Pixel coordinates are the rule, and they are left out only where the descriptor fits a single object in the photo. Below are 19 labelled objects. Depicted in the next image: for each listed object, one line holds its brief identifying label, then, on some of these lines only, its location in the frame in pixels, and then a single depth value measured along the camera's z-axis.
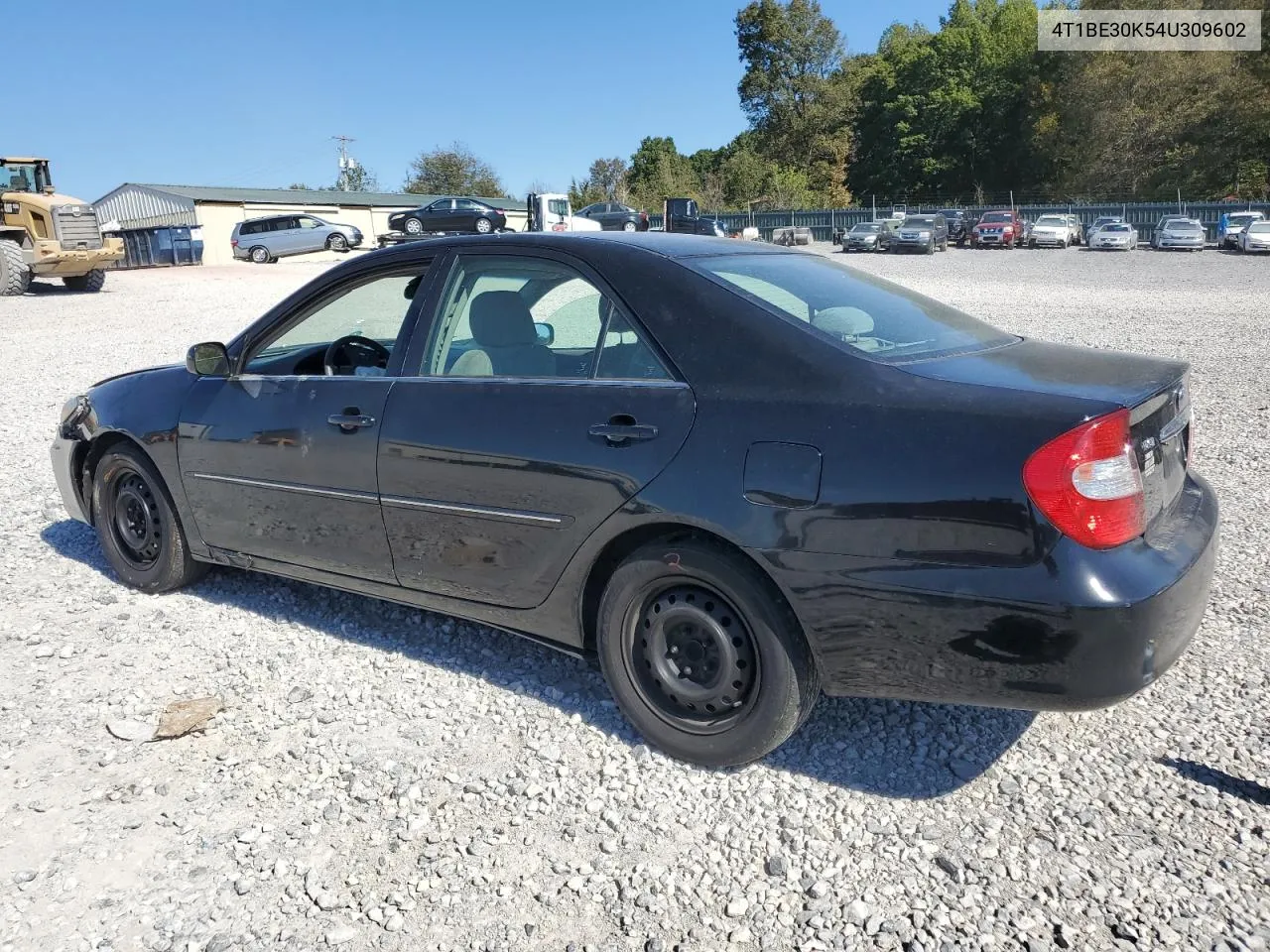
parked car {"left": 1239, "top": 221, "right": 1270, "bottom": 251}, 33.41
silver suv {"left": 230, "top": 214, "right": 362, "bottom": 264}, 39.94
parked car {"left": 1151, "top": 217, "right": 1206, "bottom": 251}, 36.72
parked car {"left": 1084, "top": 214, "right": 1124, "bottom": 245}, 39.56
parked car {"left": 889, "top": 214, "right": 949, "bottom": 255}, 39.91
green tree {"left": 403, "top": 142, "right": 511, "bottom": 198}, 88.38
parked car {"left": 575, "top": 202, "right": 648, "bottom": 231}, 39.06
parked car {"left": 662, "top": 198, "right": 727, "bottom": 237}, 28.98
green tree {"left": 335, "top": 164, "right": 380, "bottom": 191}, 93.62
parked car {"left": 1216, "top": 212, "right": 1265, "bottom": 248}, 36.75
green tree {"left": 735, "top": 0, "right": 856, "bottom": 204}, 83.06
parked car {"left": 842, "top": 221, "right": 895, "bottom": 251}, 41.84
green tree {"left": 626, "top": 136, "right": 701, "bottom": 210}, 65.69
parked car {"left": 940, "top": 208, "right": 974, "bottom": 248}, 46.62
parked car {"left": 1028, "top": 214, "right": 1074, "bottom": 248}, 40.97
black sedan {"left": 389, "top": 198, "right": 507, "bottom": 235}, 38.97
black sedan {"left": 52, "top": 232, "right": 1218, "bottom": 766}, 2.53
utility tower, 93.44
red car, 43.19
